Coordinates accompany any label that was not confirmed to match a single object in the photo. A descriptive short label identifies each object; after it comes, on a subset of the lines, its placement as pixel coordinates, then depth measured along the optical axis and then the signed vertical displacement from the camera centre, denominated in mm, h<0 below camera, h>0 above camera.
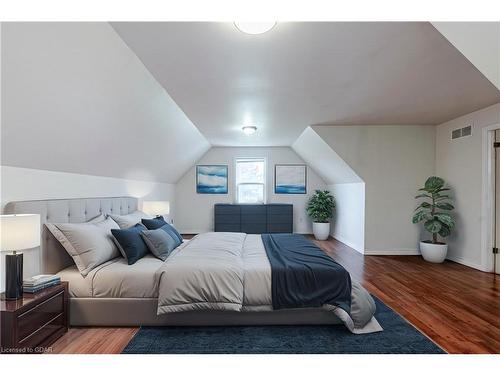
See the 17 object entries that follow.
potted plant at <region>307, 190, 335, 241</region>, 6496 -527
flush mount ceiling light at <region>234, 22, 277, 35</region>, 1803 +1101
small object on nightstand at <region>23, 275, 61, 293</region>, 1891 -698
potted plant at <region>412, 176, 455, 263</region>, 4320 -423
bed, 2240 -932
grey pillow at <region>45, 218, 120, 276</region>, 2332 -506
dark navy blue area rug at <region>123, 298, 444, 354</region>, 1962 -1161
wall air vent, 4125 +949
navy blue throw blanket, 2219 -790
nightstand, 1607 -888
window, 7262 +249
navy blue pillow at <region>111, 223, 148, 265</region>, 2527 -538
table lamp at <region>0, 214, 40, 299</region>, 1682 -351
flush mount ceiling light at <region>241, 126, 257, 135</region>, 4750 +1069
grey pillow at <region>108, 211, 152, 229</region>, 3115 -391
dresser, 6773 -715
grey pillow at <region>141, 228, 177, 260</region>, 2711 -564
